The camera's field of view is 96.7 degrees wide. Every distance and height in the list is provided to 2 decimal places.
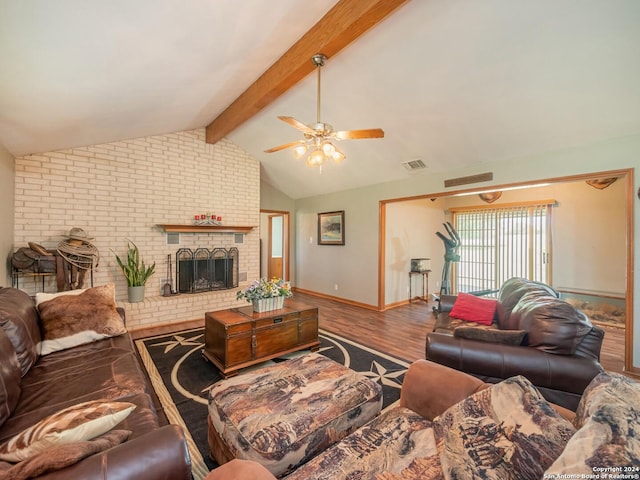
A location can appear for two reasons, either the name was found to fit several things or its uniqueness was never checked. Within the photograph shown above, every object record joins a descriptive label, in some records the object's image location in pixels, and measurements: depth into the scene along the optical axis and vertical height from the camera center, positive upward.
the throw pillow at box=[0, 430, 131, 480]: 0.81 -0.66
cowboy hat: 3.75 +0.10
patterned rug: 2.00 -1.28
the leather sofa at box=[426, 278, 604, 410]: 1.74 -0.71
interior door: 8.11 -0.17
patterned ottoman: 1.37 -0.92
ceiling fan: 2.46 +0.96
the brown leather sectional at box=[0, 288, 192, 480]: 0.92 -0.84
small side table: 6.03 -0.84
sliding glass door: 5.32 +0.00
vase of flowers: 3.03 -0.55
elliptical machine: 5.37 -0.17
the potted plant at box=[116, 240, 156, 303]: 4.17 -0.45
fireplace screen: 4.78 -0.47
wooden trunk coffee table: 2.72 -0.95
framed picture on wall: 6.18 +0.35
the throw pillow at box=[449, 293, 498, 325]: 3.02 -0.71
